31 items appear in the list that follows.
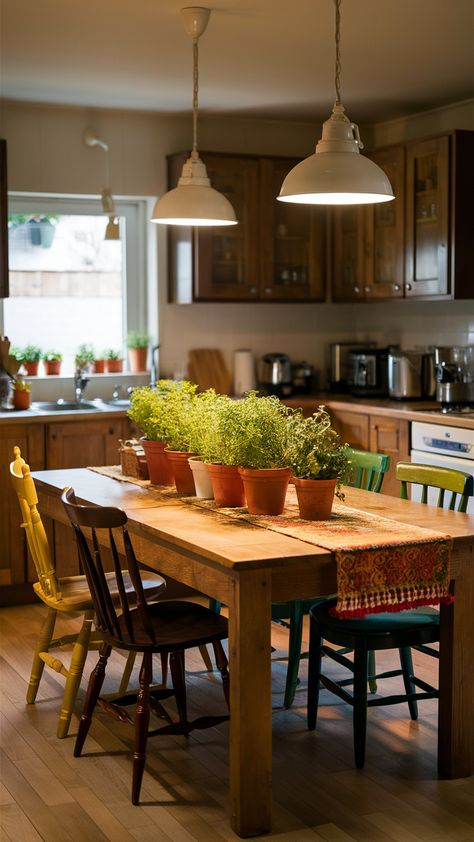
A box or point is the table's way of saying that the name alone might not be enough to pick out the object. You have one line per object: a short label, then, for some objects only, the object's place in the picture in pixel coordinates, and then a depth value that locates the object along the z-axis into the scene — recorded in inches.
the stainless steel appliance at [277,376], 258.5
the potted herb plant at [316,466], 130.7
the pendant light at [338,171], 127.5
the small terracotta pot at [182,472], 150.8
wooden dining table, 114.5
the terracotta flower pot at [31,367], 246.2
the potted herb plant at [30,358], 245.9
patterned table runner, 117.1
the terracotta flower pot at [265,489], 132.7
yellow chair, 147.3
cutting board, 259.1
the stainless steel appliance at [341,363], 266.7
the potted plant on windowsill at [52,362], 249.1
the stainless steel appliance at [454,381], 223.0
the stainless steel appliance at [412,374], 240.8
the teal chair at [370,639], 131.9
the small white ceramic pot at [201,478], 144.7
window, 249.6
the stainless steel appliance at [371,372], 255.1
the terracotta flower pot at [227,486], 139.2
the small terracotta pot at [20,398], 231.0
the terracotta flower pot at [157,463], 157.5
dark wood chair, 125.4
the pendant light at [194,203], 159.2
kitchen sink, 240.2
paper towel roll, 260.7
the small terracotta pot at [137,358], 256.4
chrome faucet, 245.1
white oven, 206.1
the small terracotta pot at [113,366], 256.4
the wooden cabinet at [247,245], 245.8
